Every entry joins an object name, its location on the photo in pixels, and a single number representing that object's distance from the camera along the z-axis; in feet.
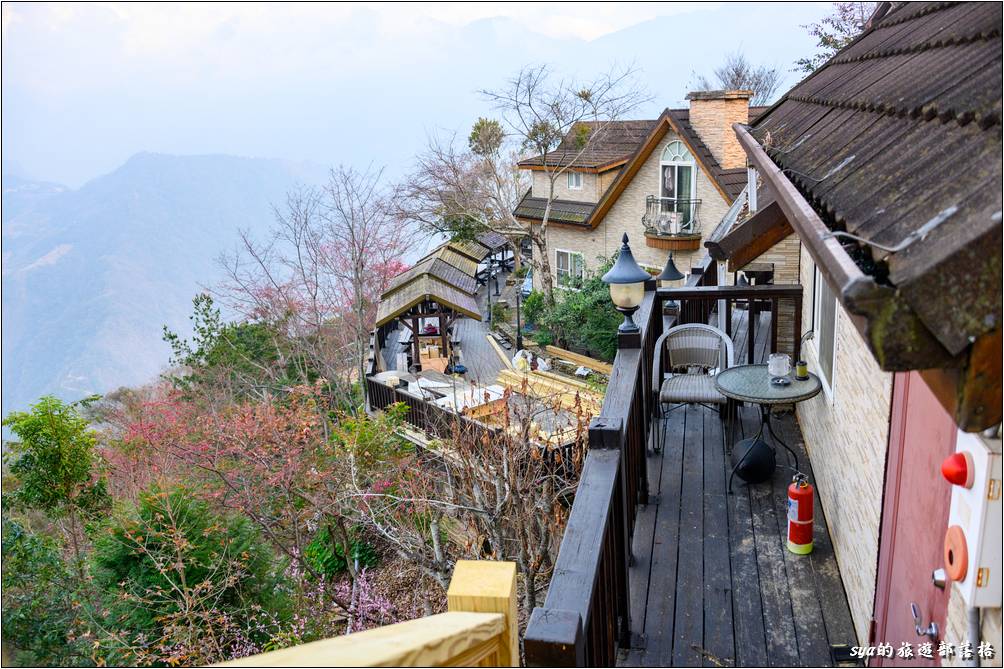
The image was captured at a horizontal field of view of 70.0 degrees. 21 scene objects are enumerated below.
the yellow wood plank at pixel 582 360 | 56.02
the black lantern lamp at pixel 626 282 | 15.83
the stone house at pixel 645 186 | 63.21
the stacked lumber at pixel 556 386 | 38.37
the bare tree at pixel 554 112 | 74.18
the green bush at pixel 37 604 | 28.63
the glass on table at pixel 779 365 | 14.82
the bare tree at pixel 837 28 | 66.85
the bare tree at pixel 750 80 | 125.08
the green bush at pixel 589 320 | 57.93
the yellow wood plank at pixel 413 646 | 3.85
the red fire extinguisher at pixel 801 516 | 12.20
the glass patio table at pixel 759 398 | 14.34
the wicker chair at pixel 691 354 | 17.37
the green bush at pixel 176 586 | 21.98
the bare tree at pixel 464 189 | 78.89
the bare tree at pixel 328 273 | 66.64
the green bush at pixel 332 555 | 33.91
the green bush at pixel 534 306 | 75.31
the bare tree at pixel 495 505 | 22.09
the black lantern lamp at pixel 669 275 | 37.77
